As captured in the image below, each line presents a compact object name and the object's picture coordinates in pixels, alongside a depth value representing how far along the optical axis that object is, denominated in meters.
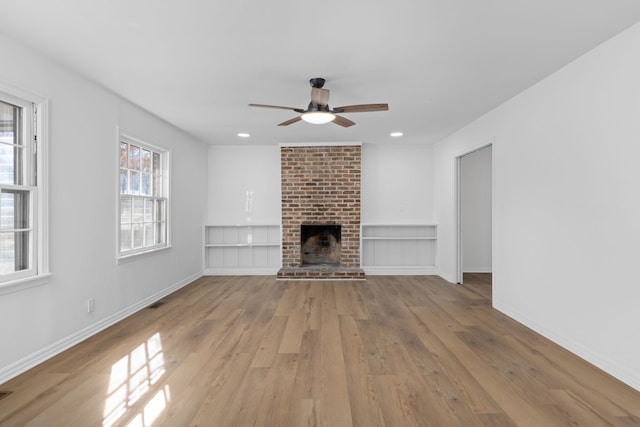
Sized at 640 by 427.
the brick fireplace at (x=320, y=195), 6.30
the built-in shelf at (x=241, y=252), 6.46
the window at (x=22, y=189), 2.52
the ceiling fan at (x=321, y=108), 3.12
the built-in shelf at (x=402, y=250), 6.46
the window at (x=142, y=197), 4.02
